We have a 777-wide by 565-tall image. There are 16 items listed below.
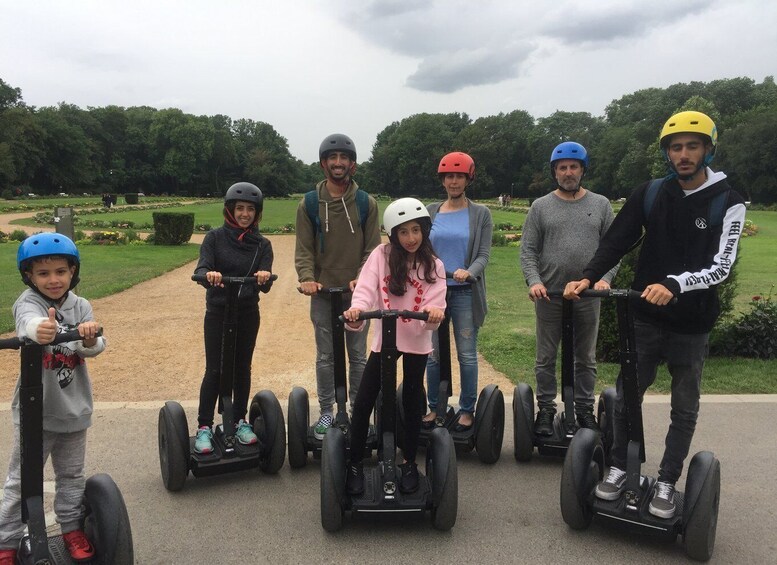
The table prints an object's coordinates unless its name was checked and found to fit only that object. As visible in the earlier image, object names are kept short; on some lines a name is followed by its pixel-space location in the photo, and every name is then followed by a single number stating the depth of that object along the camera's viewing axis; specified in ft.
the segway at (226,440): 12.24
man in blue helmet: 13.79
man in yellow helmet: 9.98
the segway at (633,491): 9.92
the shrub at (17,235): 70.33
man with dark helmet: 14.01
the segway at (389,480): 10.61
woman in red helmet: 14.21
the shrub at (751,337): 23.24
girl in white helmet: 11.20
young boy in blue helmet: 9.02
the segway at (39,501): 8.31
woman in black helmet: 12.97
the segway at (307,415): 13.25
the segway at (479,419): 13.66
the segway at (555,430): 13.58
